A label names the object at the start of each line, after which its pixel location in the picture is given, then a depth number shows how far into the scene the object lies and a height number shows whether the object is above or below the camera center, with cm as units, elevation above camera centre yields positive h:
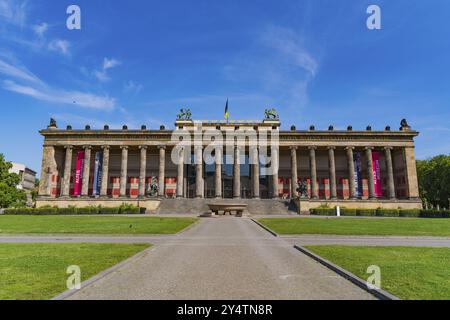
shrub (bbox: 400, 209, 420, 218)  5269 -181
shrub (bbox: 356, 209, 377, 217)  5091 -160
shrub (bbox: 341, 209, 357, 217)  5162 -161
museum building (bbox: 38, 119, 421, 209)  6438 +918
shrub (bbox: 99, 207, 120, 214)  5253 -132
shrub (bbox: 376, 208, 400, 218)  5072 -174
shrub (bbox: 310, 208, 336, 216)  5116 -159
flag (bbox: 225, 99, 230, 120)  6661 +2051
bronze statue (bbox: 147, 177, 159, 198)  5668 +281
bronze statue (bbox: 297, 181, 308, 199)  5584 +241
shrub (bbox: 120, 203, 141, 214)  5250 -132
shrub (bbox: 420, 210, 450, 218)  5038 -188
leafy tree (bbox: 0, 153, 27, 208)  6373 +334
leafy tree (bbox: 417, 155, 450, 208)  6881 +565
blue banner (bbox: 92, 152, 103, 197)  6462 +617
